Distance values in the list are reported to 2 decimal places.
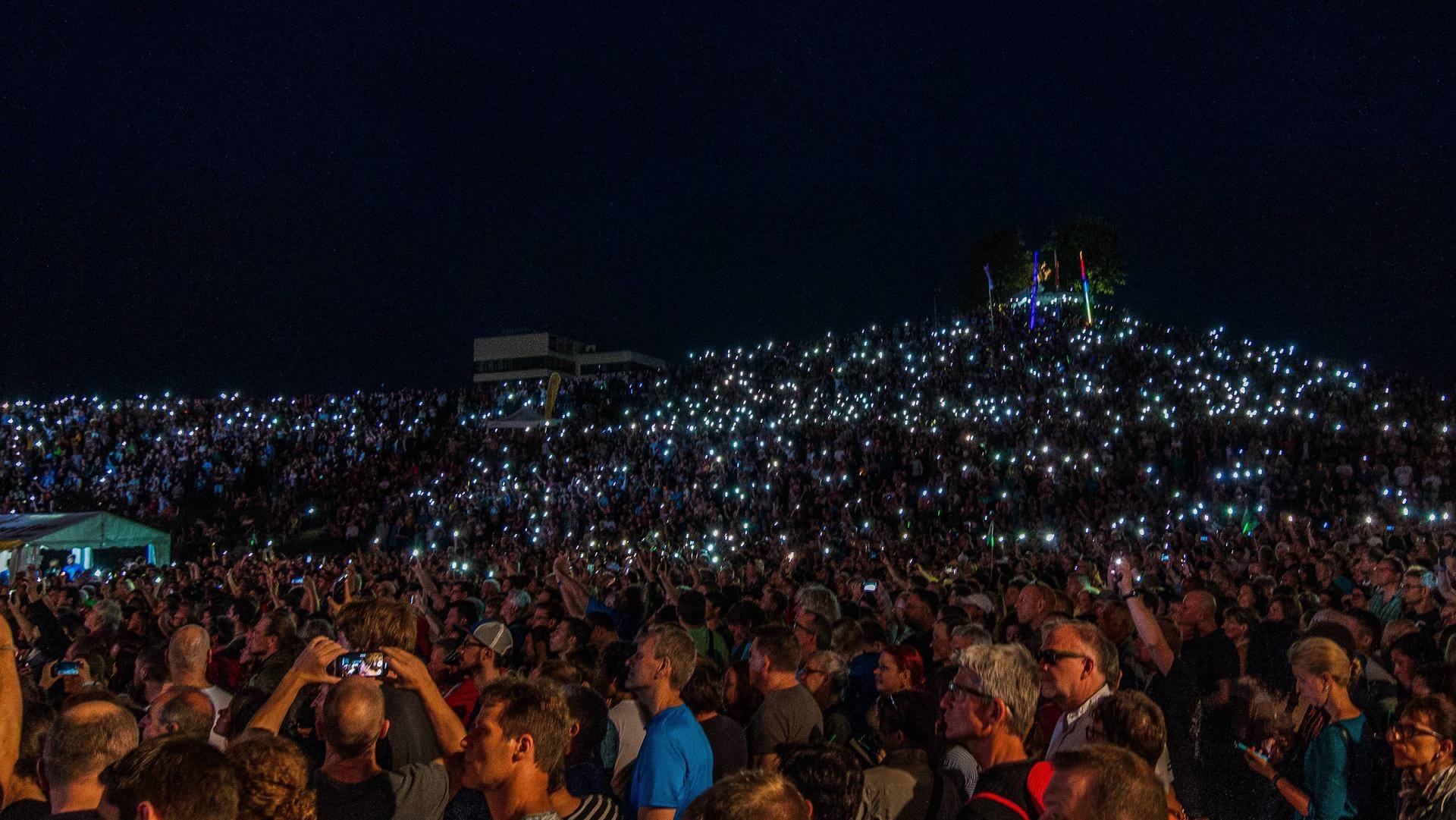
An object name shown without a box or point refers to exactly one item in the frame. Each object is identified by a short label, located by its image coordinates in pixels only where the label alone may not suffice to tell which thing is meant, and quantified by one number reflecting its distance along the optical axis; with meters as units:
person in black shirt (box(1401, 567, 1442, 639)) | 6.62
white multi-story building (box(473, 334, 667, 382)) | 73.62
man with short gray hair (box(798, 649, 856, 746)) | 4.90
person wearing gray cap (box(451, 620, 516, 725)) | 4.56
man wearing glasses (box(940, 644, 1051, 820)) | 3.25
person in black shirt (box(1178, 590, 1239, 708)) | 5.42
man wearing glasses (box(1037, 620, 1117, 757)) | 3.92
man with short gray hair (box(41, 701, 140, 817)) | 2.82
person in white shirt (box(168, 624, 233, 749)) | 4.83
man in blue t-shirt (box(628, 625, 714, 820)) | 3.37
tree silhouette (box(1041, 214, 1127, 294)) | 51.78
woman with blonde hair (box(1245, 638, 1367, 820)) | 3.98
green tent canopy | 21.41
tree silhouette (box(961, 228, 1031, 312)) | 52.53
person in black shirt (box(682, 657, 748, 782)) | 4.03
